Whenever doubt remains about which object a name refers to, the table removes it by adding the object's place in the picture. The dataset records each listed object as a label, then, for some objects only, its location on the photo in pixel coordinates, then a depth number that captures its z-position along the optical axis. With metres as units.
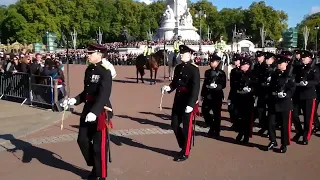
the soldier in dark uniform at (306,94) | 6.14
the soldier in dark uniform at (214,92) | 6.45
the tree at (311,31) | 64.07
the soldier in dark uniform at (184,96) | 5.25
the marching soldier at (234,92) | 6.44
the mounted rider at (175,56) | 16.82
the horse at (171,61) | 16.96
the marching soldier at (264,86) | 6.33
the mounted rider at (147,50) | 18.69
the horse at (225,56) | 17.33
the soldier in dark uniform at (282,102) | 5.61
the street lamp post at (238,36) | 47.88
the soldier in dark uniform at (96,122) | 4.36
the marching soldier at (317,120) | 6.62
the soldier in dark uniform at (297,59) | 6.42
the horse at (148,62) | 15.73
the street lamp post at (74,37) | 47.54
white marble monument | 41.03
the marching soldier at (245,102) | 6.15
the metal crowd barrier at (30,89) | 9.13
